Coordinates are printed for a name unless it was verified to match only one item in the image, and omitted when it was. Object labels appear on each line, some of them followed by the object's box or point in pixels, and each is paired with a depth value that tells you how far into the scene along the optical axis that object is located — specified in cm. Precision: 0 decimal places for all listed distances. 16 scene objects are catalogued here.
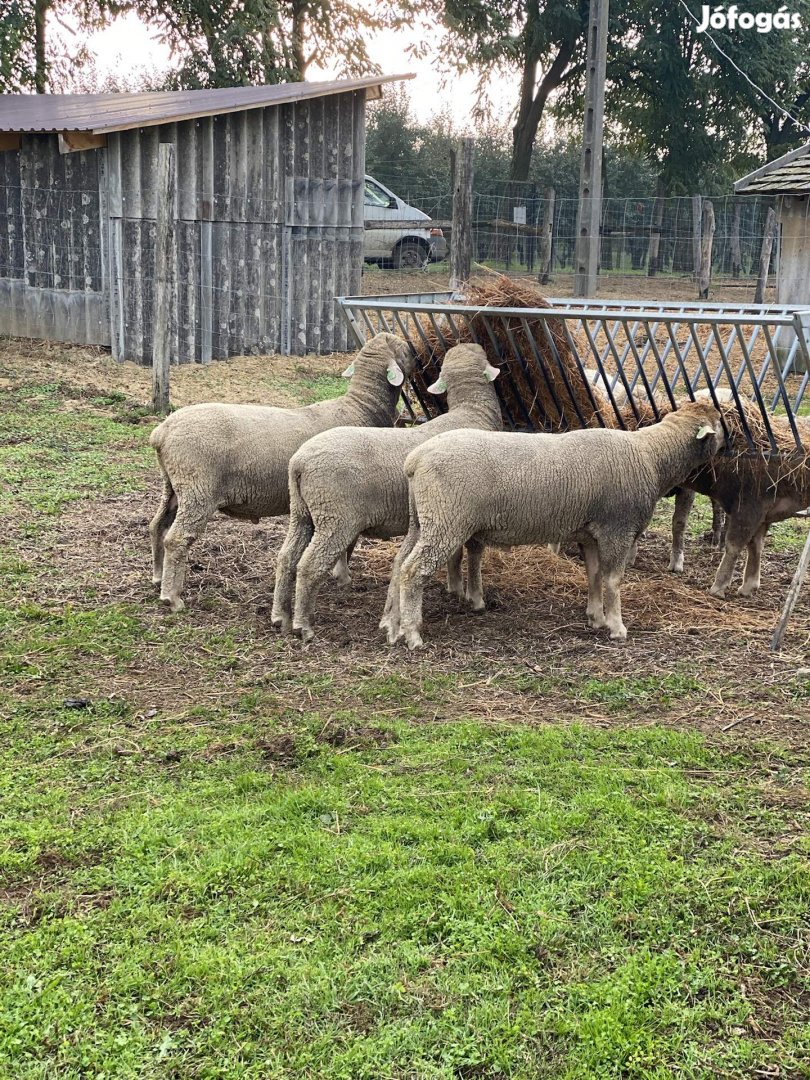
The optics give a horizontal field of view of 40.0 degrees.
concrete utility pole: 1565
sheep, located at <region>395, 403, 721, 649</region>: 681
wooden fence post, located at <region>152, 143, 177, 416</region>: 1306
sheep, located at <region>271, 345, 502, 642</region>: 696
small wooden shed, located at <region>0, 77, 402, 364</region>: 1562
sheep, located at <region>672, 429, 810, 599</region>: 765
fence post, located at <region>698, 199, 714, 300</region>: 2103
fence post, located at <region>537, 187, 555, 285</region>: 2386
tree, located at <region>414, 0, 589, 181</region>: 3275
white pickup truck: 2478
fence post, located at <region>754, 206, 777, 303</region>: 1985
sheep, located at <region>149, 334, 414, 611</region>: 739
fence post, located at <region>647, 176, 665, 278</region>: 2555
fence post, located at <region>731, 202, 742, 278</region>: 2422
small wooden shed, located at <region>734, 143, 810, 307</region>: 1722
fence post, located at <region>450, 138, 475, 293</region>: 1705
